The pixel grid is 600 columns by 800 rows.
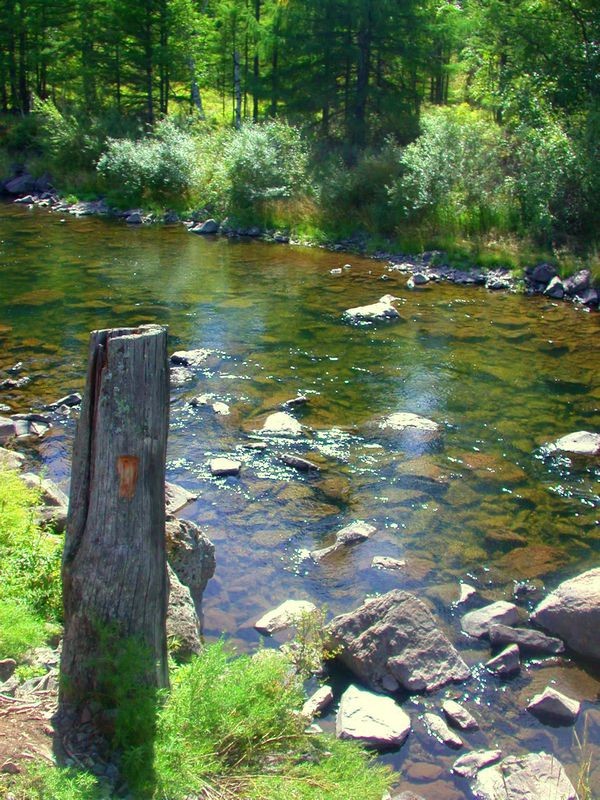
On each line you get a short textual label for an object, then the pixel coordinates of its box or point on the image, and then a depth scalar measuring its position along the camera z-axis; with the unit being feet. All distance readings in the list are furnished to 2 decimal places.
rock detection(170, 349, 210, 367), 50.34
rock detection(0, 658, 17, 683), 17.47
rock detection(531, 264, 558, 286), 72.54
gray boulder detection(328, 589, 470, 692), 22.68
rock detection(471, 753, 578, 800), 18.53
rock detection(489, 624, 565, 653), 24.53
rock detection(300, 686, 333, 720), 20.90
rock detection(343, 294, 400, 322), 61.46
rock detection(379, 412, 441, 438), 40.78
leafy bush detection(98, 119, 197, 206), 107.45
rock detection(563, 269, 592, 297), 69.56
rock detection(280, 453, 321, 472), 36.29
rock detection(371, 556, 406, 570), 28.78
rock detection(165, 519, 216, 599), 23.82
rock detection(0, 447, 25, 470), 30.76
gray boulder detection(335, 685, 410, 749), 20.24
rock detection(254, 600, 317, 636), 24.72
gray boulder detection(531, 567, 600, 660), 24.41
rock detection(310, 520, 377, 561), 29.48
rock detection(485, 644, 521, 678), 23.56
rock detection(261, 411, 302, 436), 40.01
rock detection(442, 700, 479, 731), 21.24
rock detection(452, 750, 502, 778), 19.63
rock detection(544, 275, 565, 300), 70.18
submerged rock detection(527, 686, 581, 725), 21.63
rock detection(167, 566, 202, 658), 19.90
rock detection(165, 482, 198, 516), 31.35
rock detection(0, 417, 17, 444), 38.05
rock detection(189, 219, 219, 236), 97.71
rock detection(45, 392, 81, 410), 42.37
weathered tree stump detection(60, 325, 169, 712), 14.47
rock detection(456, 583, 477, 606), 27.04
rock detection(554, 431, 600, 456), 38.45
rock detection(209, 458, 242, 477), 35.42
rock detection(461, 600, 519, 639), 25.30
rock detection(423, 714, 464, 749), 20.67
